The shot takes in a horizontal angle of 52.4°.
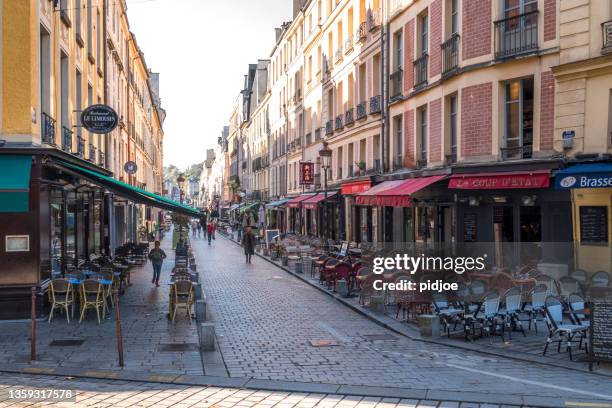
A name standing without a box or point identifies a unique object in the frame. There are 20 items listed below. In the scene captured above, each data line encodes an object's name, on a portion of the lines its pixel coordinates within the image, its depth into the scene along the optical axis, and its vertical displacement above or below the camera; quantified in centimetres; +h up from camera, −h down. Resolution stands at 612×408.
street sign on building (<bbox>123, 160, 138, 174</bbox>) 3005 +202
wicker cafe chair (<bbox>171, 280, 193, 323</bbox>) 1330 -186
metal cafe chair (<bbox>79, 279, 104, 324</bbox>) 1309 -184
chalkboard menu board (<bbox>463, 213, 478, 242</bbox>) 1850 -65
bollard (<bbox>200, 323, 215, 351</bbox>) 1046 -219
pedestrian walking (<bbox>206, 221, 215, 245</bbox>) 4623 -164
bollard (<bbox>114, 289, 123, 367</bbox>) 932 -207
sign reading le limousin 1619 +236
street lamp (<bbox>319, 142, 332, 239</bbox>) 2652 +234
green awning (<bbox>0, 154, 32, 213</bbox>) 1259 +45
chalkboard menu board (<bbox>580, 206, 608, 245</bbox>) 1499 -47
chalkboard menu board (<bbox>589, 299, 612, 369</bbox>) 918 -187
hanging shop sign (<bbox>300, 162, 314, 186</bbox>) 3631 +196
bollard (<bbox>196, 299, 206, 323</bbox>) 1305 -216
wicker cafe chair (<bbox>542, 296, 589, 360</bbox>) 992 -196
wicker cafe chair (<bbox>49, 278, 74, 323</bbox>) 1300 -181
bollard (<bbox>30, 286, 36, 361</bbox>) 956 -209
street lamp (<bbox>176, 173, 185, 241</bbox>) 2774 -113
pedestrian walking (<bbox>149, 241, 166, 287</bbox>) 1938 -157
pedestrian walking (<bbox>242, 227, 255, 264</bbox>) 2954 -178
